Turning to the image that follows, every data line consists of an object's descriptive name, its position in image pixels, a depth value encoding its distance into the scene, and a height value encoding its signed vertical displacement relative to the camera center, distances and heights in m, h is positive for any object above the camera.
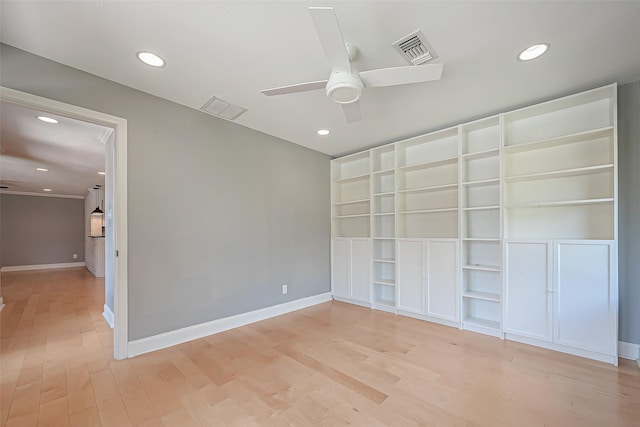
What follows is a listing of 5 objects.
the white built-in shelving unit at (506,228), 2.43 -0.19
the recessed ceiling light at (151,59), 1.99 +1.22
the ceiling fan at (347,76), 1.51 +0.92
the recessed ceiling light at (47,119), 2.88 +1.07
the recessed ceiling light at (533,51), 1.90 +1.21
